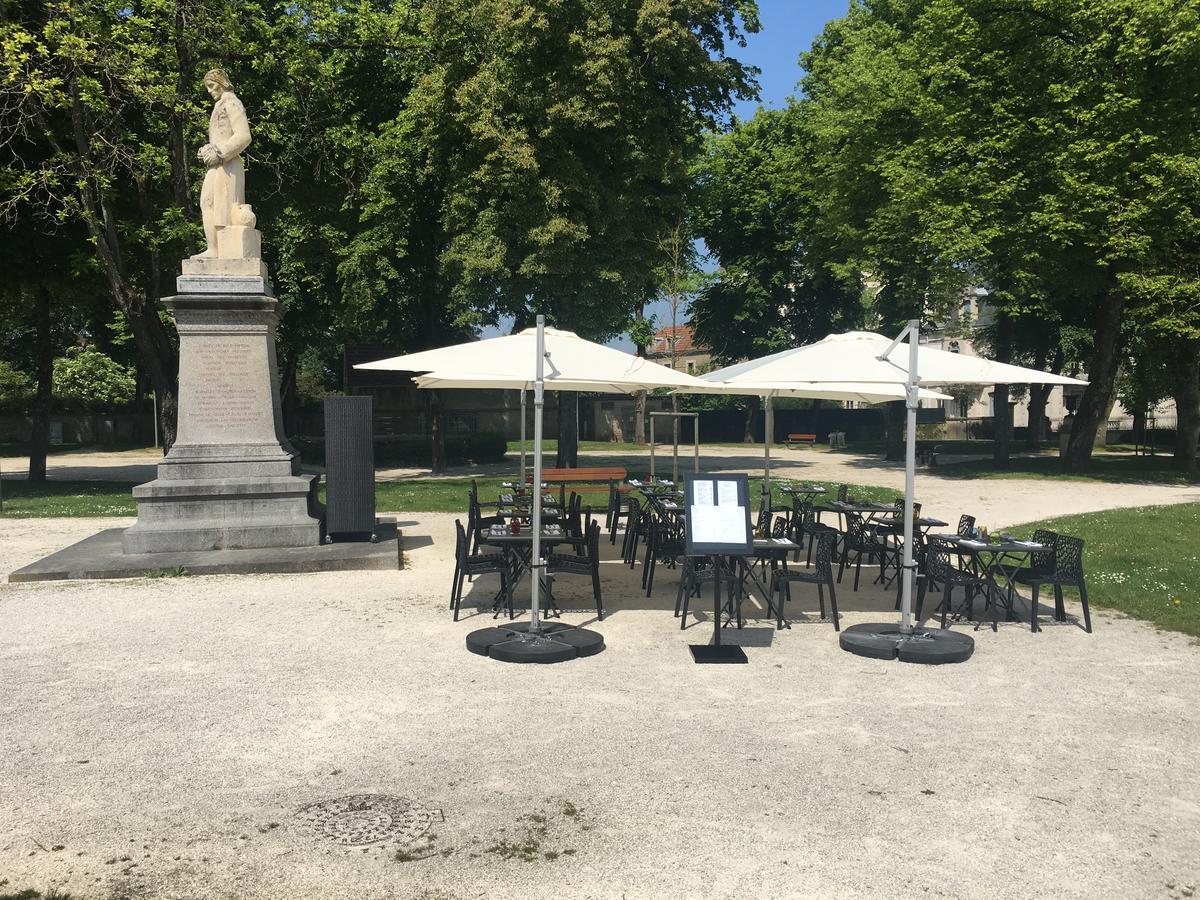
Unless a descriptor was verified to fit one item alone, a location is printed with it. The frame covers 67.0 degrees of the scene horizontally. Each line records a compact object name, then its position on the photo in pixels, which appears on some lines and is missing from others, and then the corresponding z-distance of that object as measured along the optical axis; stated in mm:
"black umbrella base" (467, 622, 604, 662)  7410
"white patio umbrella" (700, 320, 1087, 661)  7555
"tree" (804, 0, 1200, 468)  22984
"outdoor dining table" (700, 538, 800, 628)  8680
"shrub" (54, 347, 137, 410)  43531
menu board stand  8336
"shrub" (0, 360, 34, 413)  44188
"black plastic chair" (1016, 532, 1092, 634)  8555
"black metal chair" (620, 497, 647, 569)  11469
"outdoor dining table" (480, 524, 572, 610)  8875
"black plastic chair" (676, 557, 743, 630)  8602
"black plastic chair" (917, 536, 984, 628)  8664
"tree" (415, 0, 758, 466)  22188
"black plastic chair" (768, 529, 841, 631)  8504
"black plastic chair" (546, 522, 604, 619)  9062
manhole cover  4336
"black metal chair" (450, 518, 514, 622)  8953
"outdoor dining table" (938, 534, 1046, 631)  8711
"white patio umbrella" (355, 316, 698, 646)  8398
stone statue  13195
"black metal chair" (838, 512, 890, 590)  10547
